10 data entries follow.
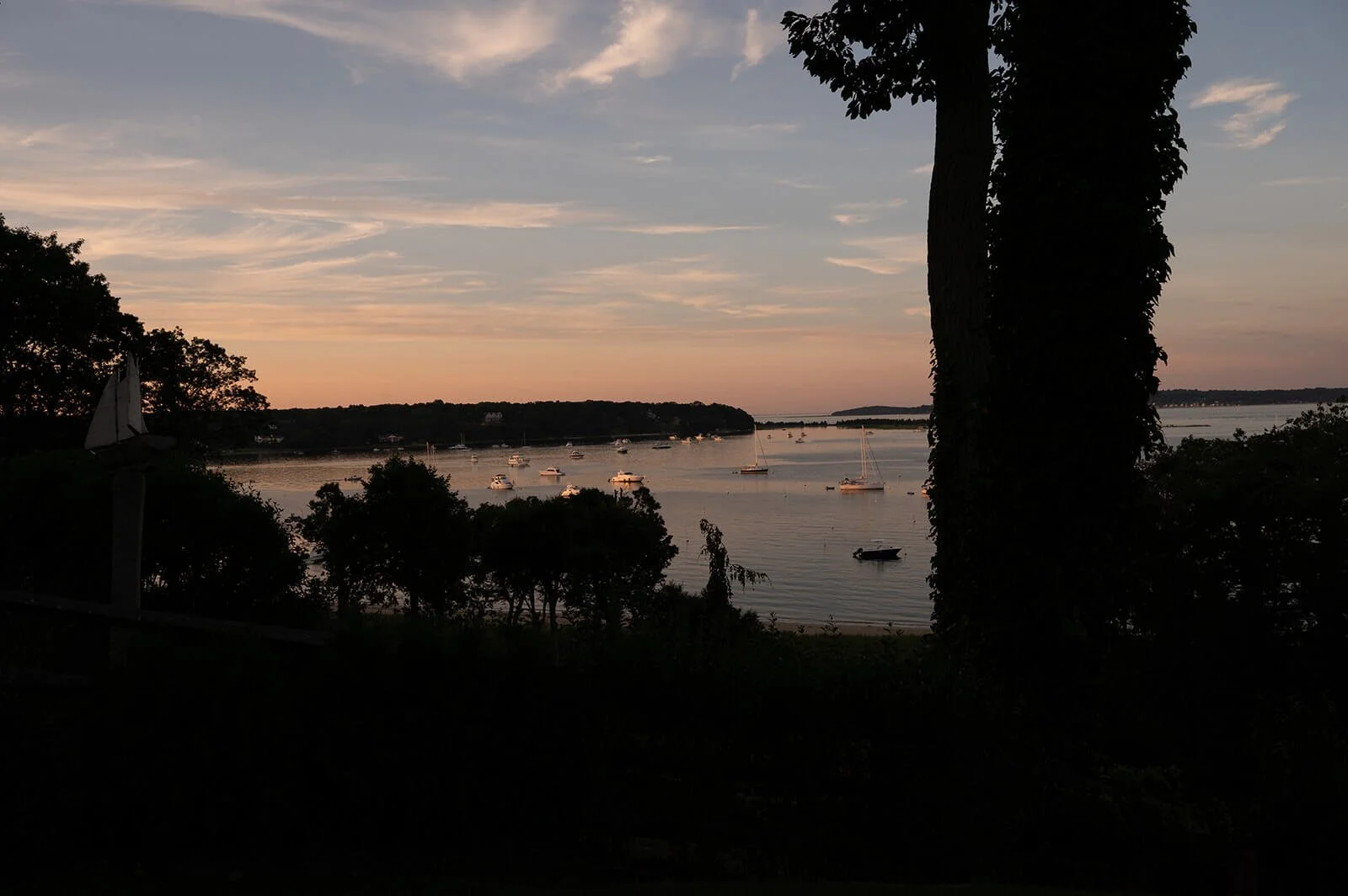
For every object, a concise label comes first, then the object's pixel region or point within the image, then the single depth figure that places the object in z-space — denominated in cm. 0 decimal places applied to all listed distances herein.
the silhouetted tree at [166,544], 1334
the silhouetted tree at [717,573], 3694
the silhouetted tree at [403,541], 4028
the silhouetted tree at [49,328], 2970
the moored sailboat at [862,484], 15050
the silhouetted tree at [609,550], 4534
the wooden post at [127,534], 823
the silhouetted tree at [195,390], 3603
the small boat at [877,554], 8569
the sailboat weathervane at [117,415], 889
